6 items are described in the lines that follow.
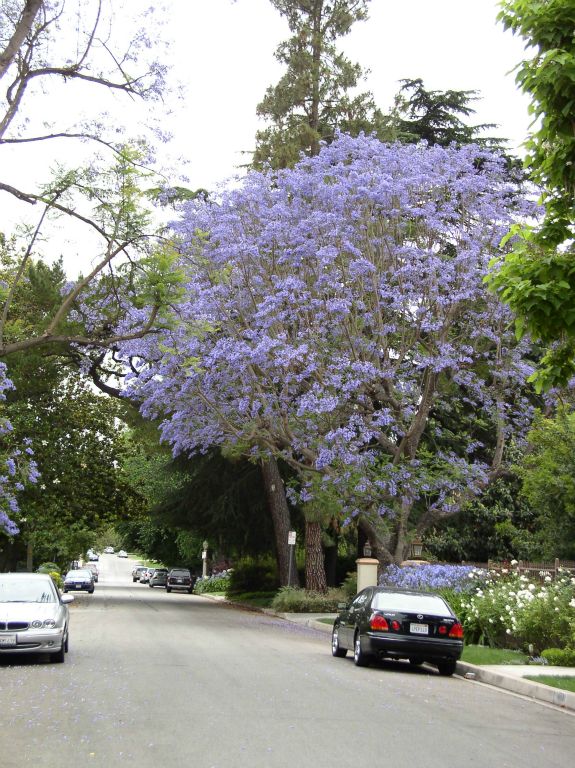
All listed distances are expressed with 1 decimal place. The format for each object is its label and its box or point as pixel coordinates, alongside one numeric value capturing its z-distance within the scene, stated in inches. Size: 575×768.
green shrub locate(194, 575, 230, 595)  2374.5
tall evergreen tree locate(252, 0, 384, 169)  1396.4
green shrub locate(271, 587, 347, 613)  1306.6
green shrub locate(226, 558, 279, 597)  1879.9
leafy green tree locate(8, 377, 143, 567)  1540.4
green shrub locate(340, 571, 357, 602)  1238.9
